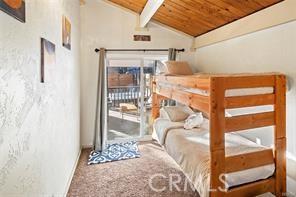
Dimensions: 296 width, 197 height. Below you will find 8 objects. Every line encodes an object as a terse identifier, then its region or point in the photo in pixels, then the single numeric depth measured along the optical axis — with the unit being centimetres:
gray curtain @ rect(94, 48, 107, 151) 407
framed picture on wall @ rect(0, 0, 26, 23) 104
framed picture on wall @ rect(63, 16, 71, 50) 254
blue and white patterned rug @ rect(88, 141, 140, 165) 366
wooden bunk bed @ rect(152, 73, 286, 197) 185
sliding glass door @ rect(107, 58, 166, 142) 443
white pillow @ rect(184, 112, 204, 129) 328
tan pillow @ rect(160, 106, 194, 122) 368
